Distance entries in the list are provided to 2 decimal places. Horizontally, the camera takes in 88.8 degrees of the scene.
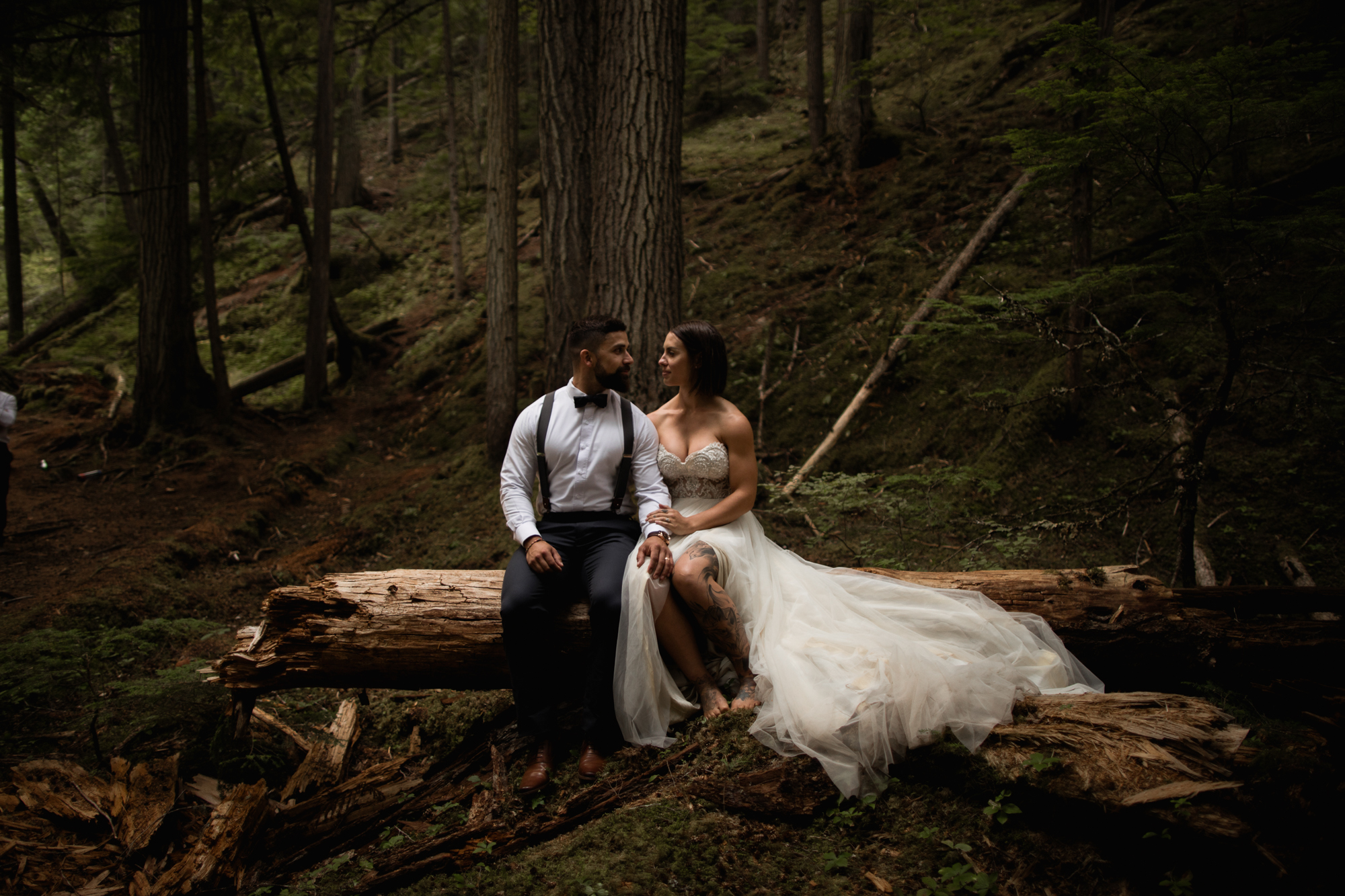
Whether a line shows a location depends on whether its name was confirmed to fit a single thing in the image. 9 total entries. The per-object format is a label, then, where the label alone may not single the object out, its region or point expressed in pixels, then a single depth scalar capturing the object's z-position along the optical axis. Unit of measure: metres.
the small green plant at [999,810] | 2.62
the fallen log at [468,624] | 3.54
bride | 2.99
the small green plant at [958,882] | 2.38
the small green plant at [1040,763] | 2.63
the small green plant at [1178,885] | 2.22
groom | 3.58
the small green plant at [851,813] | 2.81
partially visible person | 6.23
